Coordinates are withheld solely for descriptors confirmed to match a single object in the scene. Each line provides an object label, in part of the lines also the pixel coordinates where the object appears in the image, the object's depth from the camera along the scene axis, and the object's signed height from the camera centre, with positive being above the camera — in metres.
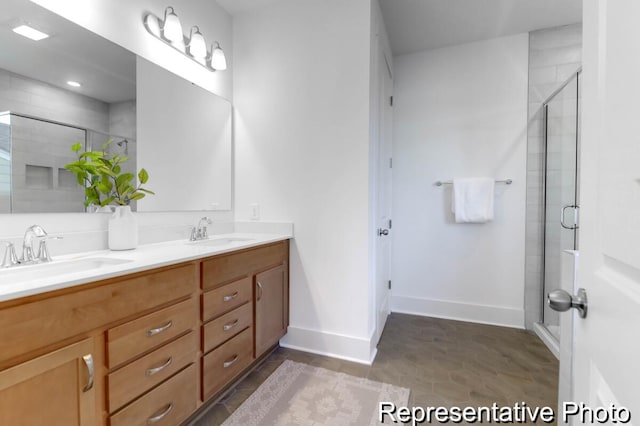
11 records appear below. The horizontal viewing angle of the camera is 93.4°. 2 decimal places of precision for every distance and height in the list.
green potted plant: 1.50 +0.10
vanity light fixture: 1.80 +1.07
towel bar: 2.72 +0.25
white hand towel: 2.71 +0.09
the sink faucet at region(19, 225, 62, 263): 1.21 -0.16
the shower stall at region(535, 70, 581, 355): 2.15 +0.19
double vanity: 0.84 -0.47
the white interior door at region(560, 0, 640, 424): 0.40 +0.00
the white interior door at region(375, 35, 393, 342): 2.36 +0.16
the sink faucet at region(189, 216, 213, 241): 2.01 -0.16
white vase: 1.55 -0.12
